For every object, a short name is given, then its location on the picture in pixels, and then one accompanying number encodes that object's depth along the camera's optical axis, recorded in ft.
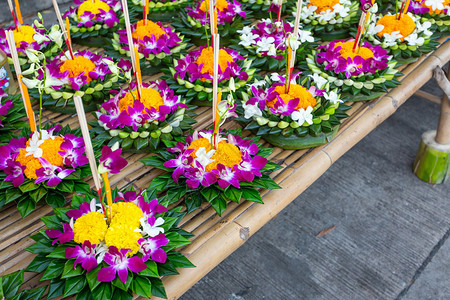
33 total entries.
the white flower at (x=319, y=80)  4.61
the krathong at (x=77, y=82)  4.50
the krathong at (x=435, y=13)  5.91
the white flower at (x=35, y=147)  3.50
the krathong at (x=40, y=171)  3.53
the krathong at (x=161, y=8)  6.29
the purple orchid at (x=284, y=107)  4.15
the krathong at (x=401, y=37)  5.40
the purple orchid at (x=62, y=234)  2.99
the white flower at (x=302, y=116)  4.16
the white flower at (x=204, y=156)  3.51
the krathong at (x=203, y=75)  4.66
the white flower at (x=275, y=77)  4.54
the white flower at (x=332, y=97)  4.39
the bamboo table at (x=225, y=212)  3.27
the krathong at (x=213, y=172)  3.58
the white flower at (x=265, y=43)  5.20
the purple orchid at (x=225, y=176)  3.56
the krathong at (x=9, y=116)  4.23
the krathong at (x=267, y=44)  5.18
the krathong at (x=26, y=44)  5.01
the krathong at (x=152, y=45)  5.13
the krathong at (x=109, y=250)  2.86
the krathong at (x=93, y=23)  5.71
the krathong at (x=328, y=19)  5.86
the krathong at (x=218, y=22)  5.76
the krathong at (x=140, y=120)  4.07
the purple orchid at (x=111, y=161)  2.70
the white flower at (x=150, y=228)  3.06
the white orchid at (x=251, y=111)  4.30
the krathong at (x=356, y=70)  4.78
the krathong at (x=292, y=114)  4.20
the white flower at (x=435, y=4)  5.90
